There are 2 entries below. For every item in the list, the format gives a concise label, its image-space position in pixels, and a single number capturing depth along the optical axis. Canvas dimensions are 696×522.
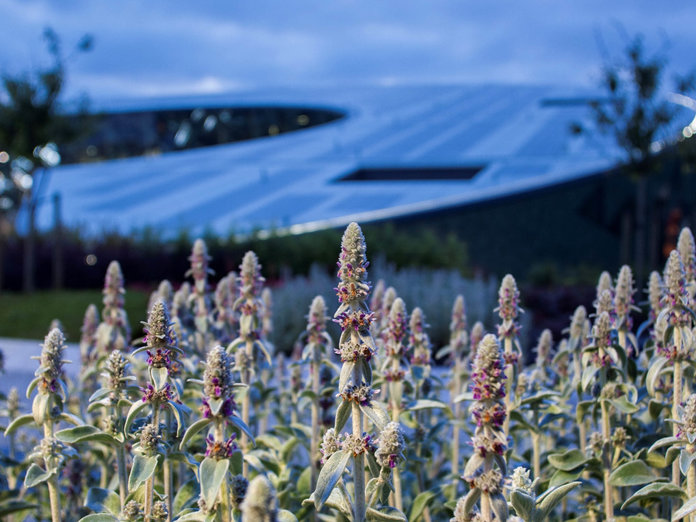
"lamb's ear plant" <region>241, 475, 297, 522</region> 1.22
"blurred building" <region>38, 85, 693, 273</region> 17.98
